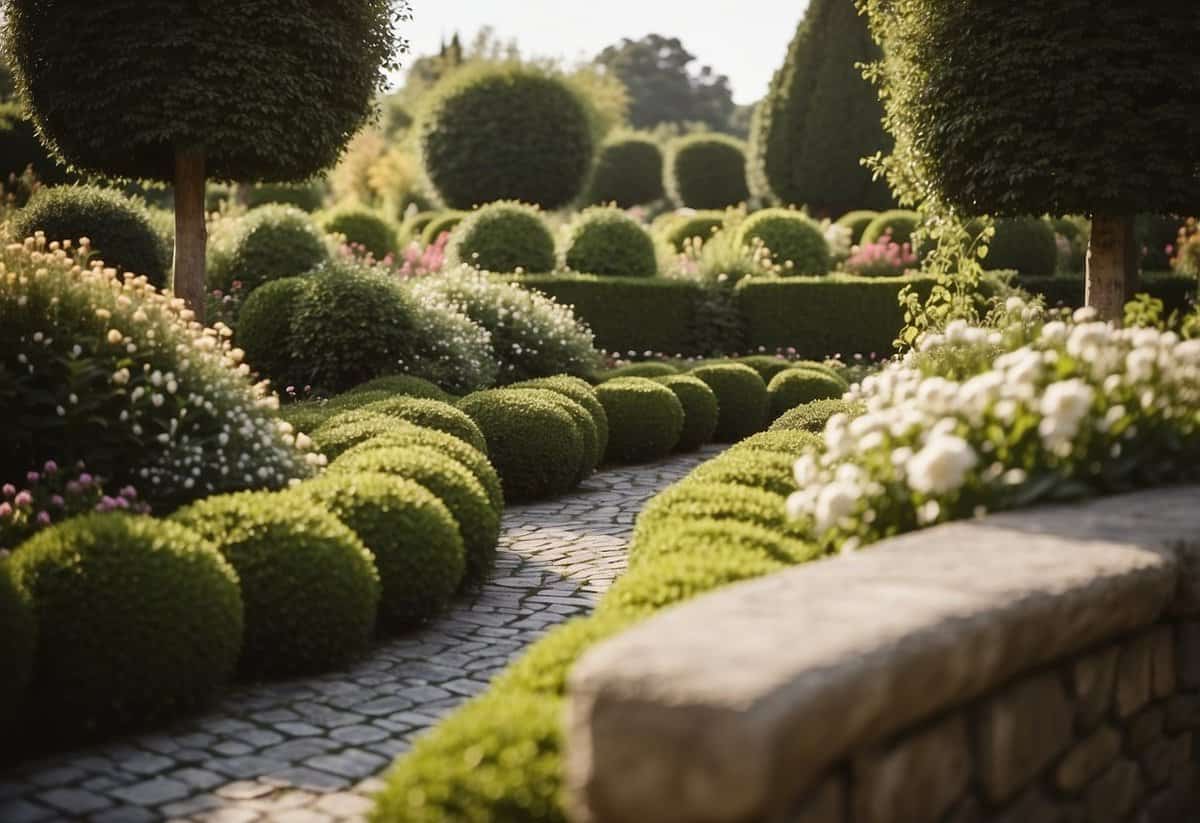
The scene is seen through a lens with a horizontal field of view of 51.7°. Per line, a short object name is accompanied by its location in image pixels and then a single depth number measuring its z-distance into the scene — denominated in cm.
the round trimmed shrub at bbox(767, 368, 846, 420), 1200
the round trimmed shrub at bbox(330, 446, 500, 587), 603
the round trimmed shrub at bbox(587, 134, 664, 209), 3525
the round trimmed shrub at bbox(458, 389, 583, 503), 844
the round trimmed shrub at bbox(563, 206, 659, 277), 1673
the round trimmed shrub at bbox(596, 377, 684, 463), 1029
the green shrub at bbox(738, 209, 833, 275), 1811
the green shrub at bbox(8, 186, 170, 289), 1225
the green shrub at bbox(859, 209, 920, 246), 2141
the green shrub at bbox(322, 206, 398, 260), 1822
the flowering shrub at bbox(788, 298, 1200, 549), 371
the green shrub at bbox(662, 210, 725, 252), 2403
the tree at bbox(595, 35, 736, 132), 6650
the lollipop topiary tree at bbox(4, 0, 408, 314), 955
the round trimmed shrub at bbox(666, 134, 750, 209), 3359
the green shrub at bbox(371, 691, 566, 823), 268
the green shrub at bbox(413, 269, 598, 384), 1222
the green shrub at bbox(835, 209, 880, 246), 2405
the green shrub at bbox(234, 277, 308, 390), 1066
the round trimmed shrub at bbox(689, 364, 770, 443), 1177
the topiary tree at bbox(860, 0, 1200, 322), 854
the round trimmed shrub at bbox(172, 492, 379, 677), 473
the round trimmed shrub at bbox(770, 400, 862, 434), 793
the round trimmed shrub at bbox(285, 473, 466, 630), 533
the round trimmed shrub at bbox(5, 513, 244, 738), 407
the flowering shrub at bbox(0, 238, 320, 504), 579
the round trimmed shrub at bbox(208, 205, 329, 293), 1334
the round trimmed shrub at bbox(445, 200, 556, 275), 1628
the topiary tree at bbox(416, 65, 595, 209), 2403
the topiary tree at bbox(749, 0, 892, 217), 2548
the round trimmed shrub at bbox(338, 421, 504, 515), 662
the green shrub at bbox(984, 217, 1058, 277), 1989
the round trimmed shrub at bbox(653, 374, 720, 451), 1105
